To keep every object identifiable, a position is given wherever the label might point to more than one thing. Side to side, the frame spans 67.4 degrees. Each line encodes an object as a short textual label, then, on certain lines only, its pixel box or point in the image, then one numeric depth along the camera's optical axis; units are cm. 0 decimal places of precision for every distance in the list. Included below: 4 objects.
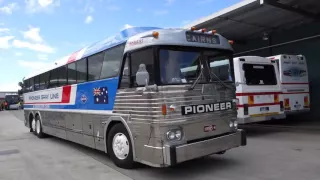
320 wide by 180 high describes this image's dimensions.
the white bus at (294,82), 942
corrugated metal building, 988
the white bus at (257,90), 779
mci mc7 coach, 418
